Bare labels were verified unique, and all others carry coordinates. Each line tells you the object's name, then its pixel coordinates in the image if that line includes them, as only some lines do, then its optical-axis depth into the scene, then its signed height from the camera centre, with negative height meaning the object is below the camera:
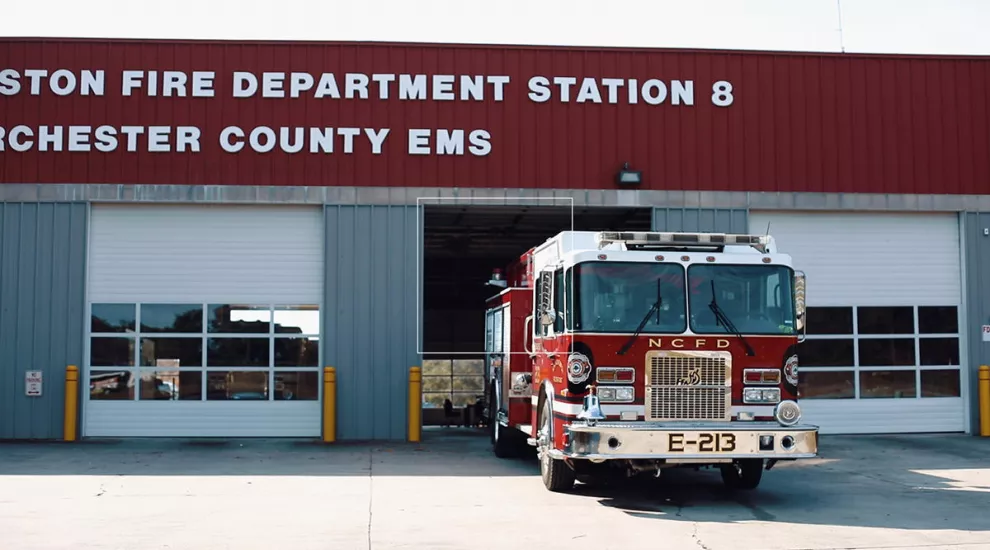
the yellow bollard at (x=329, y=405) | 17.81 -0.99
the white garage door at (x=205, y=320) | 18.33 +0.44
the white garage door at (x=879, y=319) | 19.28 +0.48
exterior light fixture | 18.52 +2.92
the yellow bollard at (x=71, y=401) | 17.62 -0.92
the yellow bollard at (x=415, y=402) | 17.83 -0.95
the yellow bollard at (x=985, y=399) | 18.91 -0.96
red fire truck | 10.87 -0.09
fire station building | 18.22 +2.66
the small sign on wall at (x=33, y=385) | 17.86 -0.66
